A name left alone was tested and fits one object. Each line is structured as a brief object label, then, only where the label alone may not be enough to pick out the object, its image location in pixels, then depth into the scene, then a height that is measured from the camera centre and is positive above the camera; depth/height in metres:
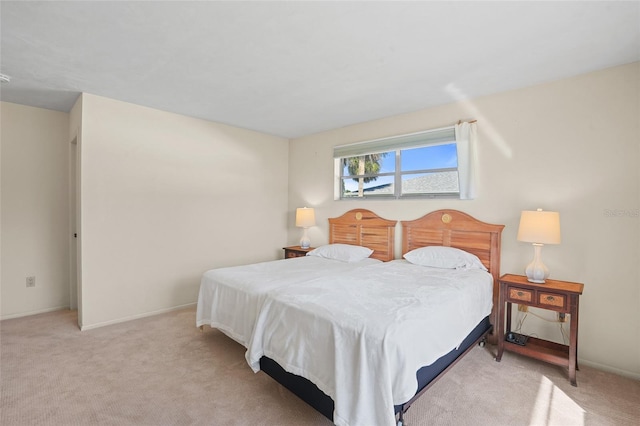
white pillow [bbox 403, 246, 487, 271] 2.93 -0.49
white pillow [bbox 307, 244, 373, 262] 3.62 -0.55
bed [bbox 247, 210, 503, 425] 1.49 -0.75
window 3.44 +0.56
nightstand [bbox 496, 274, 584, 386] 2.25 -0.75
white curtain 3.13 +0.56
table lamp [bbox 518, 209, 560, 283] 2.43 -0.18
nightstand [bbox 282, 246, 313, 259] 4.31 -0.64
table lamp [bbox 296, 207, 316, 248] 4.44 -0.17
